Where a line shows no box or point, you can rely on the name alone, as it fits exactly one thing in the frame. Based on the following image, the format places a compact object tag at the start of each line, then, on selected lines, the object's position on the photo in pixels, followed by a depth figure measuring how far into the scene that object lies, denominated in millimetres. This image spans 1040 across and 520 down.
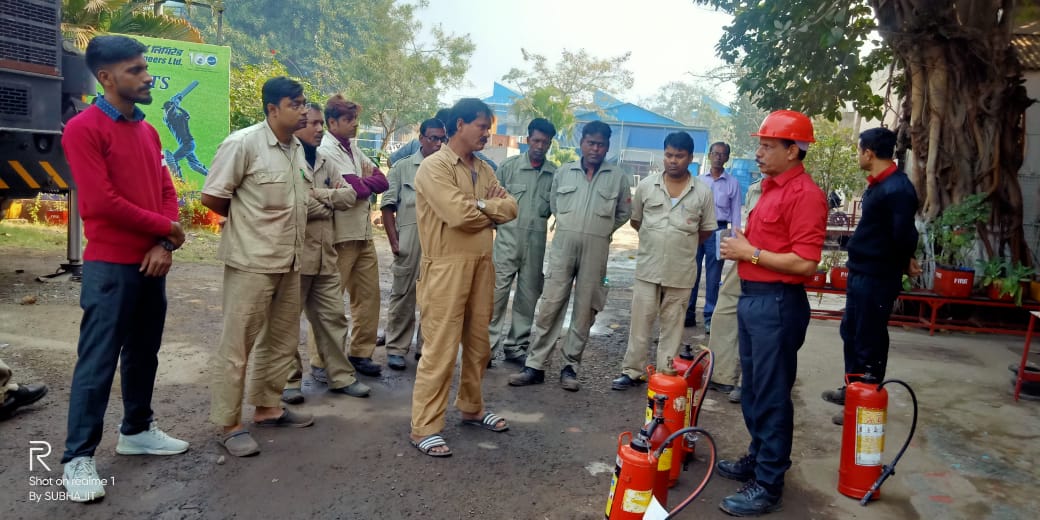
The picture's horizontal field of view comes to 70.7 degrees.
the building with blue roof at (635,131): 44156
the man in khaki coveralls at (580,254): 5500
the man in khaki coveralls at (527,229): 5828
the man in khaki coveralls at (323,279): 4773
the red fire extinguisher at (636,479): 2883
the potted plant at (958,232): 7762
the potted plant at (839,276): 7680
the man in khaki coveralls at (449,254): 4070
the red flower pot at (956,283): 7438
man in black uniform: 4492
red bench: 7418
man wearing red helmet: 3473
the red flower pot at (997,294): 7430
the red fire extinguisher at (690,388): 3695
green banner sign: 12344
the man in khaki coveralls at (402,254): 5832
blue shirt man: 7508
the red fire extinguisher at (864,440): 3568
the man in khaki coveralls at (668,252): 5324
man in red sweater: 3254
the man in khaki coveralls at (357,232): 5156
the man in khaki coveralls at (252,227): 3893
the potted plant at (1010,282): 7281
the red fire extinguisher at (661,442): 3160
